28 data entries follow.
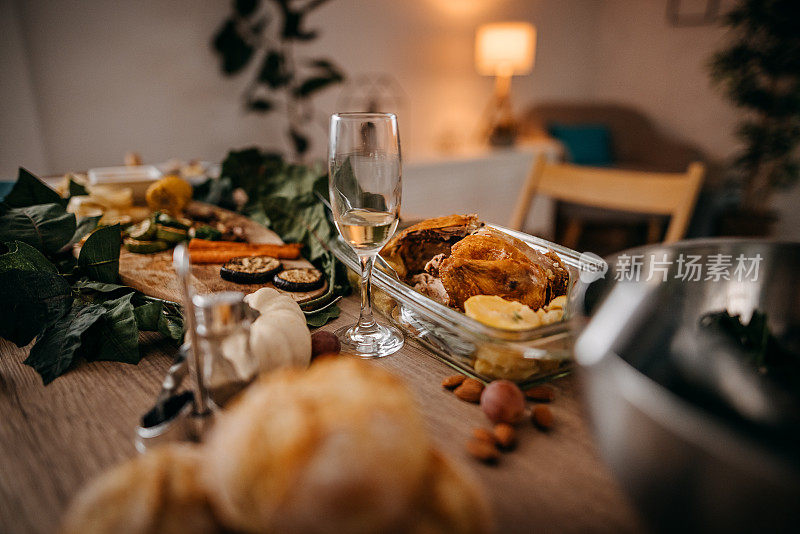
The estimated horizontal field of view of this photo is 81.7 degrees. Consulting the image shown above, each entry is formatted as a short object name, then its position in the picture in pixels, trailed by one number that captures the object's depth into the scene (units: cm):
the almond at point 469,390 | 51
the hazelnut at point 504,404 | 46
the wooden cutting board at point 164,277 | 72
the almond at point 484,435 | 45
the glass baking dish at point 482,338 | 45
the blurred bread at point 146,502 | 28
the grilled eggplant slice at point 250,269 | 74
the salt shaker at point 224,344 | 39
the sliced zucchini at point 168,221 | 93
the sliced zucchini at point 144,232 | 90
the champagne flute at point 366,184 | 58
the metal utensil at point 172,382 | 43
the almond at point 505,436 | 44
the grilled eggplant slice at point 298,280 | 72
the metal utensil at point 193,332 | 36
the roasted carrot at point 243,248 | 85
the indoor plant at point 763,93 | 306
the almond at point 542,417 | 47
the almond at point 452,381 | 54
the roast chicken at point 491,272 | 59
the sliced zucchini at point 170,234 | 90
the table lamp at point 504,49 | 347
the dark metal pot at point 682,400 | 23
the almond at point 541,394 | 51
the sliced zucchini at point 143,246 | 87
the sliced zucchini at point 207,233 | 92
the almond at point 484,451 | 43
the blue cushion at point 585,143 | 420
